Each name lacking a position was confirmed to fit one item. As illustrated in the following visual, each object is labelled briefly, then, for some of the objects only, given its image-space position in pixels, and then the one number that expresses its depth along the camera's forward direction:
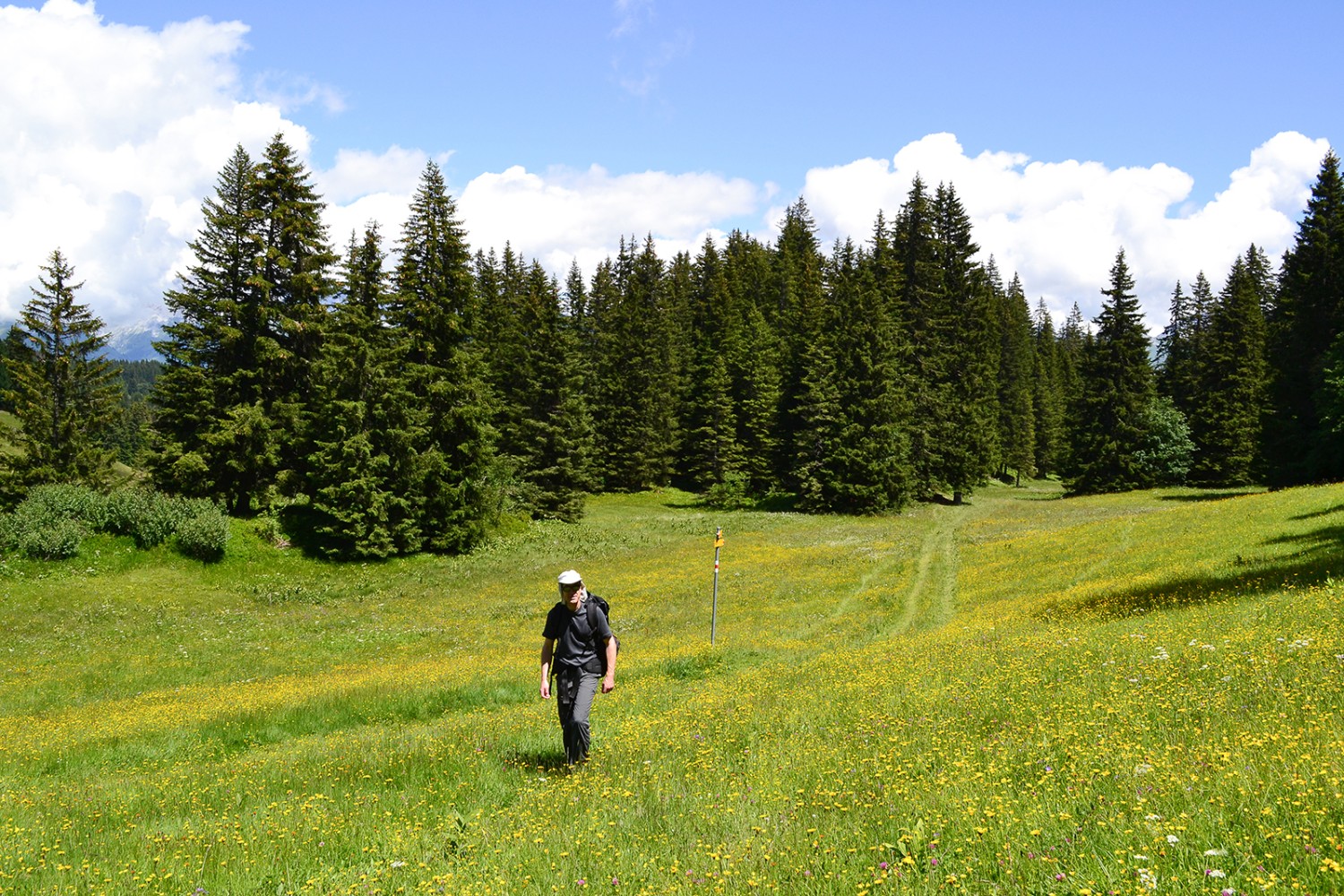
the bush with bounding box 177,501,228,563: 31.47
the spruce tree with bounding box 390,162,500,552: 38.28
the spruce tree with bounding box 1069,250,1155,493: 57.06
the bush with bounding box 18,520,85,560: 28.67
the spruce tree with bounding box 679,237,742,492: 68.56
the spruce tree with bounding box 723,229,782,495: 65.56
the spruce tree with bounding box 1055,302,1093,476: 61.09
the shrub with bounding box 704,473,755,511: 60.70
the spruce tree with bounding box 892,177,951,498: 57.50
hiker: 7.79
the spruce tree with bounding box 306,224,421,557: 35.34
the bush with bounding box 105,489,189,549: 31.23
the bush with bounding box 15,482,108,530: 30.33
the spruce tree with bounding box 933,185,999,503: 58.38
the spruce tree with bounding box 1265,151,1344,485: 45.50
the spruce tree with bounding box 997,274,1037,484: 83.06
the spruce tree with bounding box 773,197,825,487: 62.78
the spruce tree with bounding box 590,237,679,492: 69.69
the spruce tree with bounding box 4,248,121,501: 40.94
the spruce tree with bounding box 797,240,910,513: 52.72
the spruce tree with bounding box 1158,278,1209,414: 65.12
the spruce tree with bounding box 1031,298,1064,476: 91.94
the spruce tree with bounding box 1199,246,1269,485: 57.28
